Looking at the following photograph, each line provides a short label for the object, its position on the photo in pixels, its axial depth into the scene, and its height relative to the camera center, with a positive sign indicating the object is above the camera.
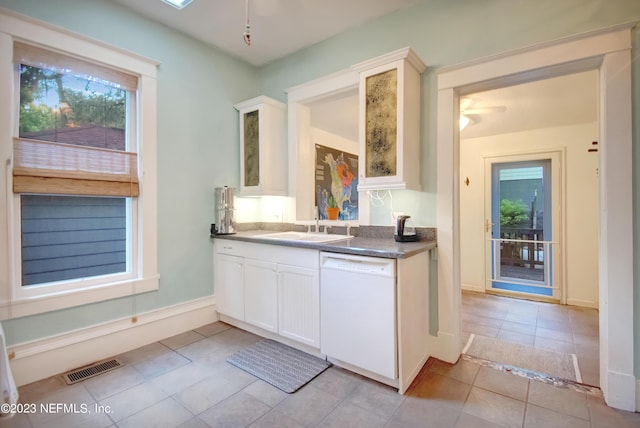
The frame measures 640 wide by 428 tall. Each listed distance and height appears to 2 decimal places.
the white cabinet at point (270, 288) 2.31 -0.66
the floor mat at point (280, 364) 2.04 -1.15
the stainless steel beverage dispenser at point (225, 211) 3.09 +0.02
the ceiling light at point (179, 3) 2.25 +1.62
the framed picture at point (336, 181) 3.81 +0.43
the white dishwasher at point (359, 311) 1.89 -0.68
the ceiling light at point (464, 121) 3.27 +1.01
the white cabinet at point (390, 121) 2.23 +0.71
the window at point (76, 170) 2.05 +0.33
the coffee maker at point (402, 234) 2.34 -0.18
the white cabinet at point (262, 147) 3.12 +0.71
